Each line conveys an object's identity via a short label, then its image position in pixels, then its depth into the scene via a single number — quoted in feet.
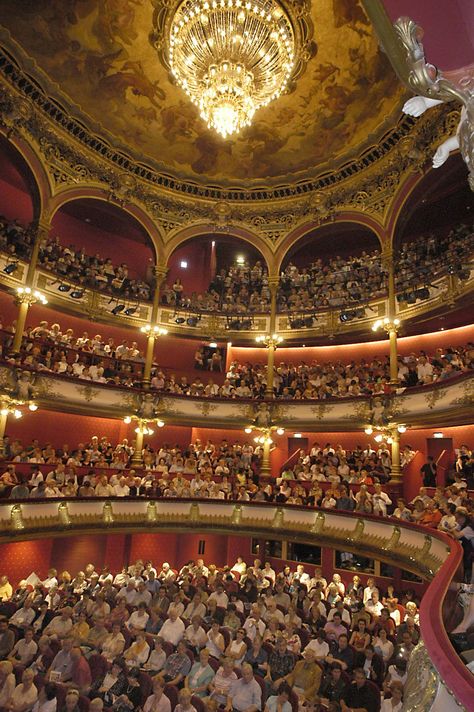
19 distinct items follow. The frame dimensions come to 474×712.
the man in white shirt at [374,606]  28.81
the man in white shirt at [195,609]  27.50
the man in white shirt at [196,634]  24.04
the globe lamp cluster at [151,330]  56.39
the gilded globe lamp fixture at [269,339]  57.57
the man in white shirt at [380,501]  37.42
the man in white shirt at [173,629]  25.03
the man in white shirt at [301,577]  36.40
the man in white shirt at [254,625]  24.46
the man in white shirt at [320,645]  22.07
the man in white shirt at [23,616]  25.84
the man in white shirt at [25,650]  21.98
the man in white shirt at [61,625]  24.09
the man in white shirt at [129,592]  30.55
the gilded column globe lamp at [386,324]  49.17
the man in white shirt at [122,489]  42.80
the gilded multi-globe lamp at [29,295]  46.83
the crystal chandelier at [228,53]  34.76
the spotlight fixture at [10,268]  45.80
